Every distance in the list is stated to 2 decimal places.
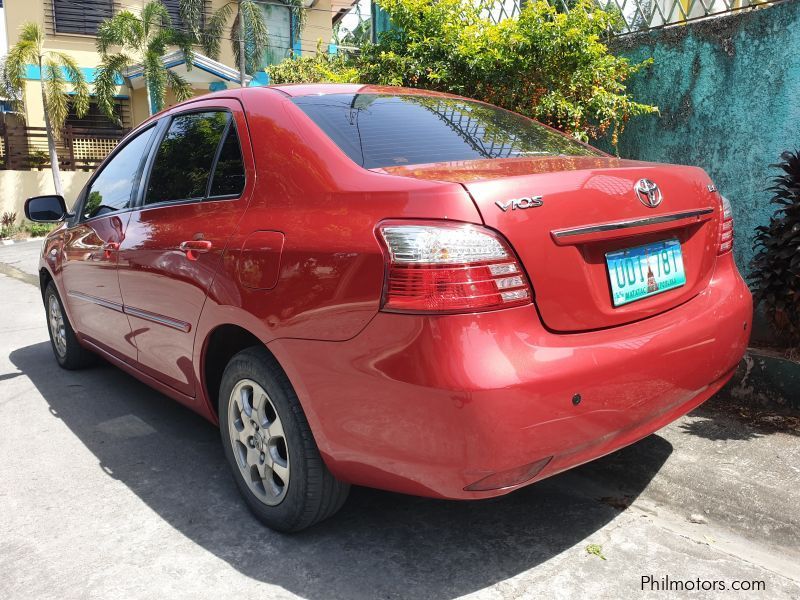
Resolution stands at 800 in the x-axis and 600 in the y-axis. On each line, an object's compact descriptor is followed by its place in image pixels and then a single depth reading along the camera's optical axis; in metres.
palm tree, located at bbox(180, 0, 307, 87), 24.16
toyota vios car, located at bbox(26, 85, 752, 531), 1.98
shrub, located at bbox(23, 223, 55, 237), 18.23
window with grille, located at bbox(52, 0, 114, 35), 22.97
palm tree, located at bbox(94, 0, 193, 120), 20.83
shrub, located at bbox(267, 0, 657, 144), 5.03
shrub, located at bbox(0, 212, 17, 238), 18.30
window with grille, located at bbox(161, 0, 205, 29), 24.55
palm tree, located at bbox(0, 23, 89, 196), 19.08
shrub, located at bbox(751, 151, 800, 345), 3.65
